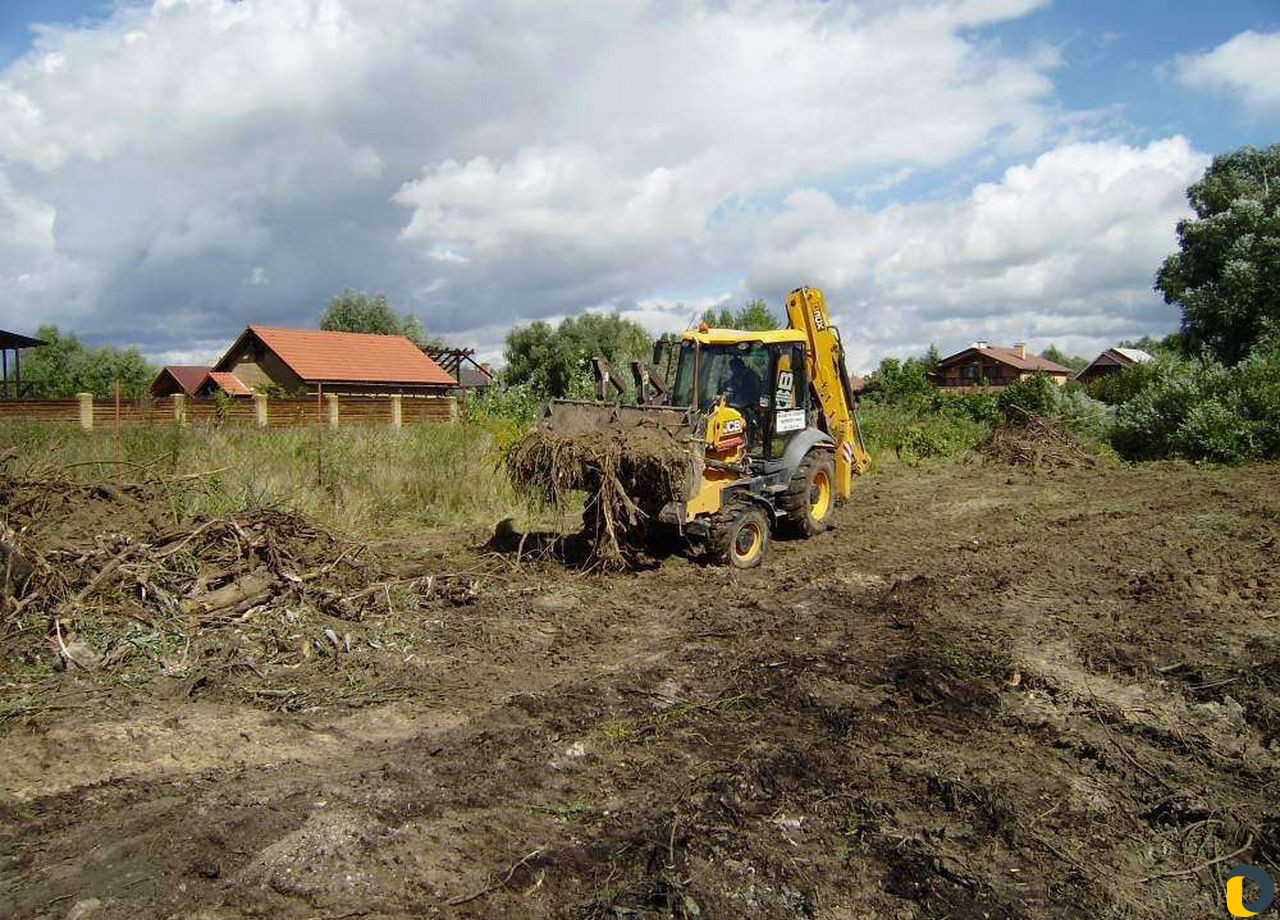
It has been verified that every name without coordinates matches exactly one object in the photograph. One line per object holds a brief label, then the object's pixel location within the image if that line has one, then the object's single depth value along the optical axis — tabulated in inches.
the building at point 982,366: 2289.1
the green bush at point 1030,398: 820.6
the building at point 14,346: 1027.3
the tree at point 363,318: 2166.6
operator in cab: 377.7
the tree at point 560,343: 1770.4
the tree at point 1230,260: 1002.1
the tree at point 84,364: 1859.9
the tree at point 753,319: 1433.4
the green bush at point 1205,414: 671.1
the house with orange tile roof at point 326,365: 1373.0
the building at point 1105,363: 2027.3
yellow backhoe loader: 342.0
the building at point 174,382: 1652.3
